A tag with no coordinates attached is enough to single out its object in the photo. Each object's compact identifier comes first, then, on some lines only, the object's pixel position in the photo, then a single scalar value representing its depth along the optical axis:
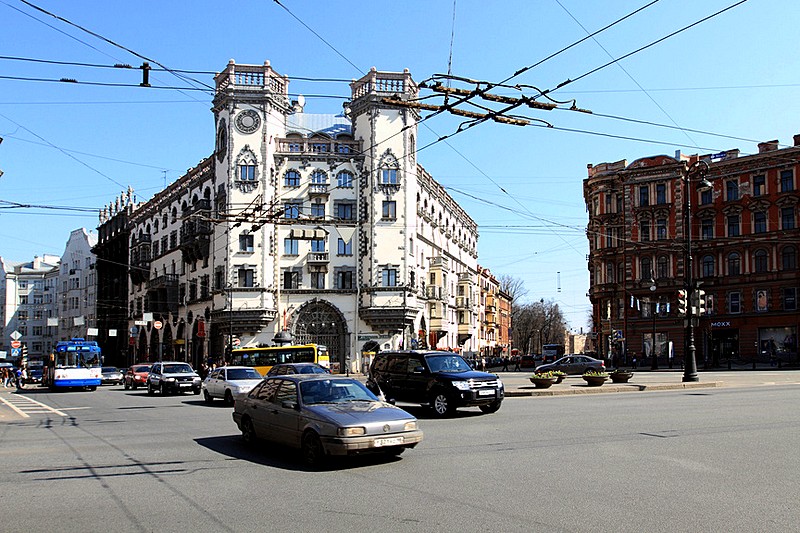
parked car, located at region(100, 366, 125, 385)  53.12
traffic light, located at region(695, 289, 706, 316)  31.89
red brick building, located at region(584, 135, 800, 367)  60.72
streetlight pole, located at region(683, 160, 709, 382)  30.98
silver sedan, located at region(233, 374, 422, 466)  10.96
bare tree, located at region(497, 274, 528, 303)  132.12
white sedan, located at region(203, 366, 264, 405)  24.69
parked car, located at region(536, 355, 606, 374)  45.16
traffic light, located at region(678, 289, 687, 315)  31.26
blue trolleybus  40.69
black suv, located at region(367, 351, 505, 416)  18.48
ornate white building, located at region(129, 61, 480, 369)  55.62
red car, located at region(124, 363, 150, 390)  41.25
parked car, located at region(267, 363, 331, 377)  22.18
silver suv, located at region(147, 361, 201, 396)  32.09
